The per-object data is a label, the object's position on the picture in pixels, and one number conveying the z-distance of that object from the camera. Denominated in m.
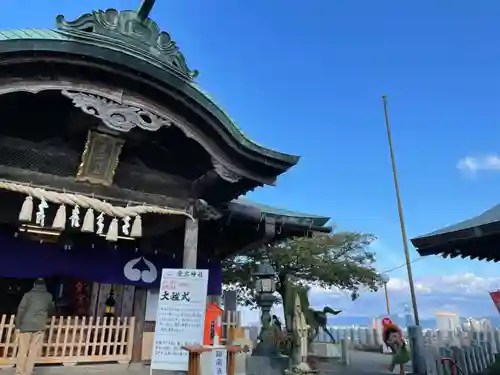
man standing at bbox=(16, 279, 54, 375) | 7.03
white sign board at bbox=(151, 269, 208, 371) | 6.10
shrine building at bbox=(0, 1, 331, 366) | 6.12
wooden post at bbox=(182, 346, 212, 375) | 5.52
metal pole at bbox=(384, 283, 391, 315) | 30.18
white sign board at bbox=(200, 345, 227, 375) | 6.28
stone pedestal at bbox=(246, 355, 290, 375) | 9.27
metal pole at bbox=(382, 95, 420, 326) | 18.52
